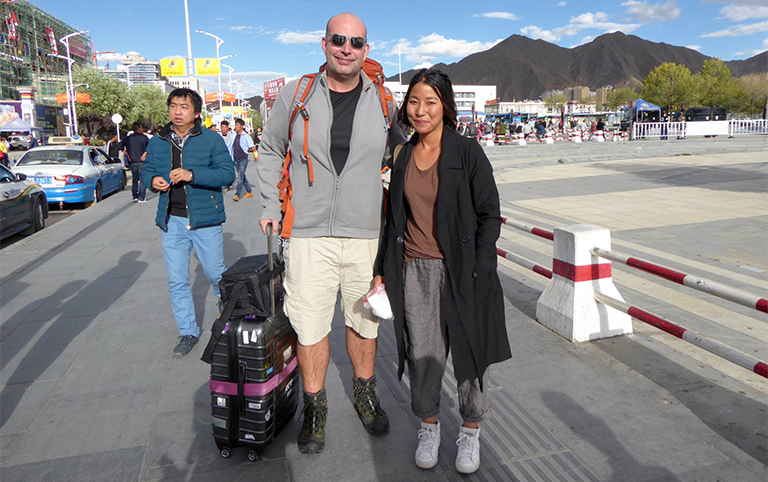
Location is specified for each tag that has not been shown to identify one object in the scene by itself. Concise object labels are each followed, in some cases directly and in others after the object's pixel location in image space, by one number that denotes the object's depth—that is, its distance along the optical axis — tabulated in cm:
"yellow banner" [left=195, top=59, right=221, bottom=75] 4900
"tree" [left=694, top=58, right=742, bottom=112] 6621
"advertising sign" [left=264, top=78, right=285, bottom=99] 14475
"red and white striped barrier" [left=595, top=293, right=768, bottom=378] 273
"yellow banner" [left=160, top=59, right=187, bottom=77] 5769
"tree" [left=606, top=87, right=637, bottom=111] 11388
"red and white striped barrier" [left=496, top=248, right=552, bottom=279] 470
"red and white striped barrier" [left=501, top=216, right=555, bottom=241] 453
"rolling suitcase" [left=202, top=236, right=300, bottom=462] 259
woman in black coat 240
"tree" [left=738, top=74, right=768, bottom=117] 6240
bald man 265
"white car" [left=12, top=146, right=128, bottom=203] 1265
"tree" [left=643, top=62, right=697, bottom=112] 6588
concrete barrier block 411
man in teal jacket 394
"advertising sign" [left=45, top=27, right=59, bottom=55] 11125
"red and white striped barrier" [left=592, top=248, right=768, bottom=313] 272
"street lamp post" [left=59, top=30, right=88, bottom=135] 4453
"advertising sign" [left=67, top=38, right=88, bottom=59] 12151
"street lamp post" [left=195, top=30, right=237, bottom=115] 5031
